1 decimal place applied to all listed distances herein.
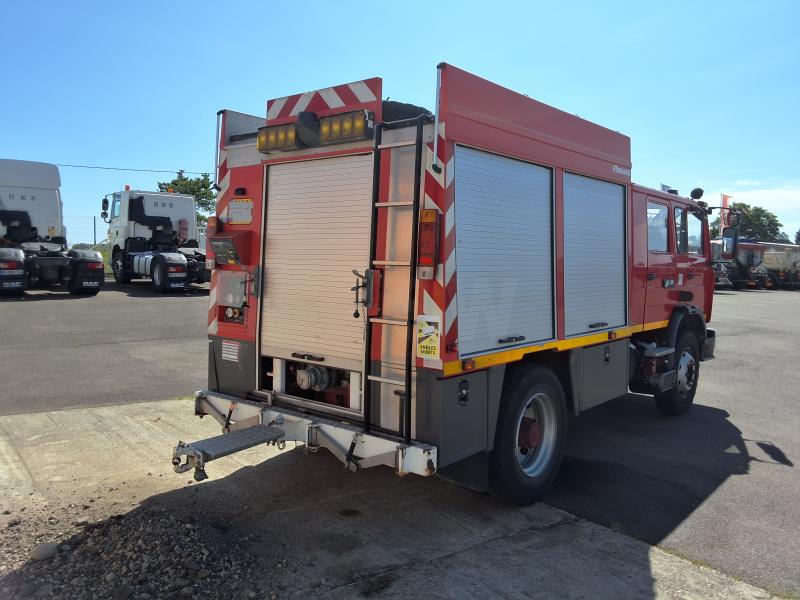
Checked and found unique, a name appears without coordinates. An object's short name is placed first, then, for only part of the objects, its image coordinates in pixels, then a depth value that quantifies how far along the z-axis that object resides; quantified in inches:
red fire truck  152.0
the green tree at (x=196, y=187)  1566.2
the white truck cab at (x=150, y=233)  821.9
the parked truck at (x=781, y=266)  1685.3
